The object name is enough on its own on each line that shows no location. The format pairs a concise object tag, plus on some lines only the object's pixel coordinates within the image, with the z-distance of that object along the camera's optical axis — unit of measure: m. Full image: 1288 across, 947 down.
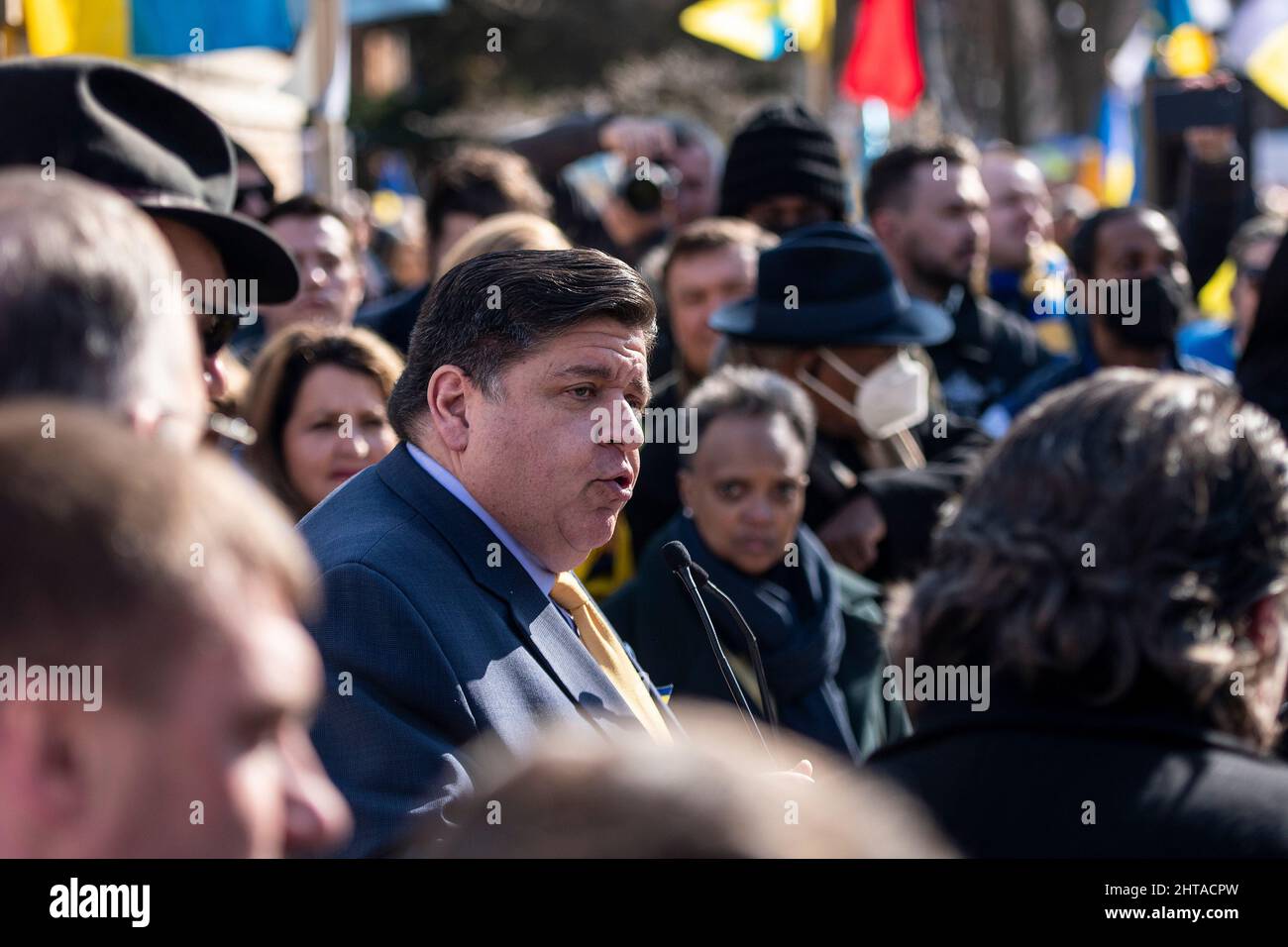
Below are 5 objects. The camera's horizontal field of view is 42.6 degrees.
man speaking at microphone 2.44
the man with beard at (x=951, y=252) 6.09
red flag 10.49
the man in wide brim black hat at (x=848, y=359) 4.85
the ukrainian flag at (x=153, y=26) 5.73
